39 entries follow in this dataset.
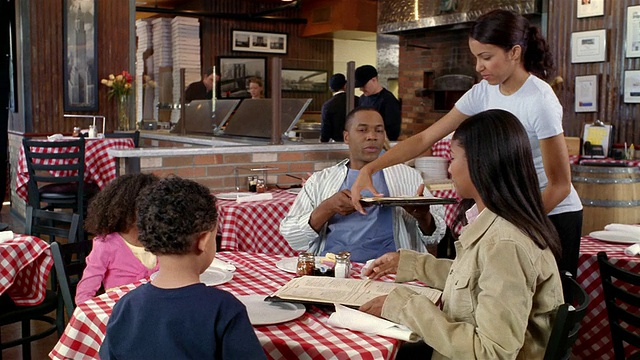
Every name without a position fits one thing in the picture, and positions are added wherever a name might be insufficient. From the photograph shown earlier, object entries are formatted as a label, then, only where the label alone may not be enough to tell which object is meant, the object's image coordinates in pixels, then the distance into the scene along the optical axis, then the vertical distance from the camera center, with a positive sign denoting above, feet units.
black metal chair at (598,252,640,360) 7.64 -2.02
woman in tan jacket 5.01 -1.05
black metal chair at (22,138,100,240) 19.26 -1.51
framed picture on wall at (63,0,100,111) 27.81 +2.82
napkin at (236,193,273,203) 13.45 -1.39
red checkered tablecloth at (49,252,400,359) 5.07 -1.60
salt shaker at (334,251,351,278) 7.06 -1.41
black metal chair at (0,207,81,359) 10.03 -2.75
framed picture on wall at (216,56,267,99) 46.09 +3.57
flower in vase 28.25 +1.71
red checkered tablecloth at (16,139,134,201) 21.65 -1.26
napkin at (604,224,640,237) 10.09 -1.46
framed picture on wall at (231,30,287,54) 47.32 +5.97
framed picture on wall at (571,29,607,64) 24.79 +3.09
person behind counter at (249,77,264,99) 26.96 +1.49
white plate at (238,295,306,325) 5.60 -1.55
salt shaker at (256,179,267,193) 15.09 -1.29
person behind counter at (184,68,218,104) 33.04 +1.70
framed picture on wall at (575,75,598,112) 25.02 +1.36
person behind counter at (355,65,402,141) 20.59 +0.88
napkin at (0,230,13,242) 10.19 -1.64
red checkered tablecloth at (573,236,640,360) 9.22 -2.42
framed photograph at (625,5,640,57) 23.71 +3.42
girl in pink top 8.37 -1.43
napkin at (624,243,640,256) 9.00 -1.56
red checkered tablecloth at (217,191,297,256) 12.82 -1.86
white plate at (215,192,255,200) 13.87 -1.40
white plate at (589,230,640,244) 9.85 -1.55
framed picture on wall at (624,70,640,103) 23.76 +1.56
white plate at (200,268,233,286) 6.87 -1.53
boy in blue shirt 4.66 -1.20
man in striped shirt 9.46 -1.21
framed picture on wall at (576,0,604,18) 24.88 +4.47
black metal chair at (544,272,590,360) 5.00 -1.48
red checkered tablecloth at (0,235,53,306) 9.91 -2.14
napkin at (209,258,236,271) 7.41 -1.50
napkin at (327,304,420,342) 5.29 -1.53
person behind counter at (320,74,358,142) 20.47 +0.27
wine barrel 12.08 -1.16
